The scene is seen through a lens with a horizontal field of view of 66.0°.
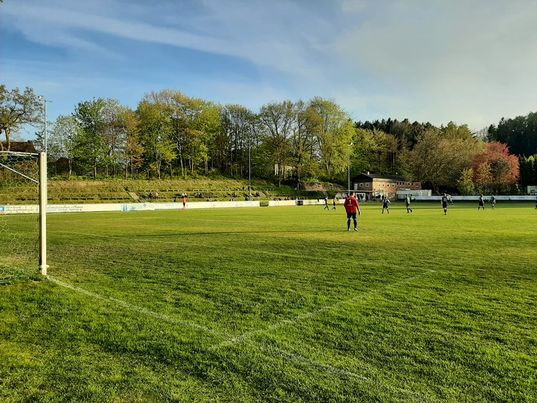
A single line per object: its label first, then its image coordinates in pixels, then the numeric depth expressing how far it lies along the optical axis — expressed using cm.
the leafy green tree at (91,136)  7056
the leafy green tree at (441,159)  8338
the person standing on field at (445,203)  3672
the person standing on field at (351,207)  2174
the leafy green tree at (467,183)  7688
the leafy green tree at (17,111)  5481
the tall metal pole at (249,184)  7445
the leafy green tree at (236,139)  9275
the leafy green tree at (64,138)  6844
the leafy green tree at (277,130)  8769
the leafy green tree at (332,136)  8781
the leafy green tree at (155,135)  7862
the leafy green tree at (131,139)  7375
